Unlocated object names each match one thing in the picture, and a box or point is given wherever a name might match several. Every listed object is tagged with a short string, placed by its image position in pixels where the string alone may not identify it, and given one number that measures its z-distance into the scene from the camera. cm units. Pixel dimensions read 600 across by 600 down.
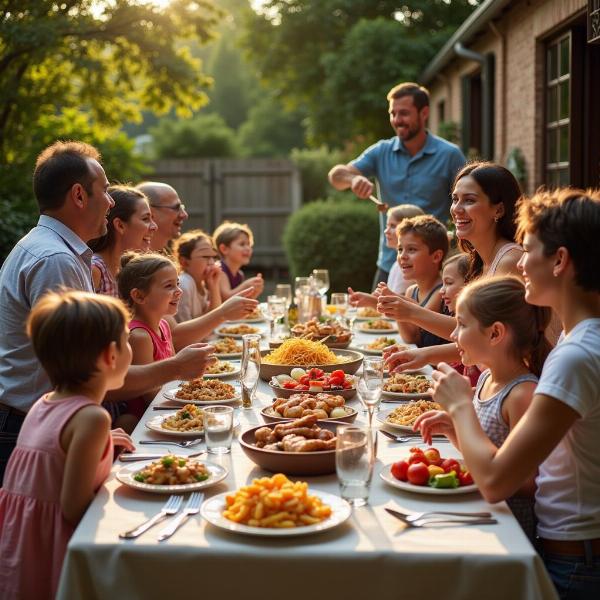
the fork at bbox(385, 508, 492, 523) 195
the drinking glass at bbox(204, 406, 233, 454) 242
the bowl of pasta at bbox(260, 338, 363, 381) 344
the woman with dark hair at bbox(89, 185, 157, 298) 412
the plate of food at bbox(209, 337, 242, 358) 418
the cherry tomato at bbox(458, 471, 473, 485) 214
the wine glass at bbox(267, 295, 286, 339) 462
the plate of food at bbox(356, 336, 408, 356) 423
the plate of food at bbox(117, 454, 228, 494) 214
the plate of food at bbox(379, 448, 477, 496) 211
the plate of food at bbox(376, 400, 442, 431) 271
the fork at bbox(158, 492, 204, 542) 188
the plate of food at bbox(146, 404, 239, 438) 267
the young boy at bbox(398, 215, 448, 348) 446
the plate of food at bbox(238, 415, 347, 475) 223
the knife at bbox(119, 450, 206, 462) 244
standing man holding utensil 632
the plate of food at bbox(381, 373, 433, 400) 312
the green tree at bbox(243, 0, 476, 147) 1543
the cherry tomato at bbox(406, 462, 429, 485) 214
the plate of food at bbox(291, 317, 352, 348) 423
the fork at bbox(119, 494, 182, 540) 187
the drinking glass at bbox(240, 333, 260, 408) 299
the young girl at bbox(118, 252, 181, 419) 355
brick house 653
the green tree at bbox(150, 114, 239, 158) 2297
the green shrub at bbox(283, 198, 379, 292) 1231
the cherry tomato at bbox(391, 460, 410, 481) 219
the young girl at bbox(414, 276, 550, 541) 237
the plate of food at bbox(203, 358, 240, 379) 356
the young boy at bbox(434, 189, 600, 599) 200
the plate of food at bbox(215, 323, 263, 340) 487
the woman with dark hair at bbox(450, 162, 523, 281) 351
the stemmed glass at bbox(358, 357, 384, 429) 266
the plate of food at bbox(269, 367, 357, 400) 308
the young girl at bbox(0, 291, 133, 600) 214
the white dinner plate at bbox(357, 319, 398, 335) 500
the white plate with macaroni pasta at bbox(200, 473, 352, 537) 186
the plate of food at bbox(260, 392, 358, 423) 266
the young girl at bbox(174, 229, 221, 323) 536
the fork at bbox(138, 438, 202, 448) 259
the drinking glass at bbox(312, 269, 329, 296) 554
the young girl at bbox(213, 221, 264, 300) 643
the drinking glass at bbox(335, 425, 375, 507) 202
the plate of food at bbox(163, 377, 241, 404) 311
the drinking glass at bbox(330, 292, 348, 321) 513
